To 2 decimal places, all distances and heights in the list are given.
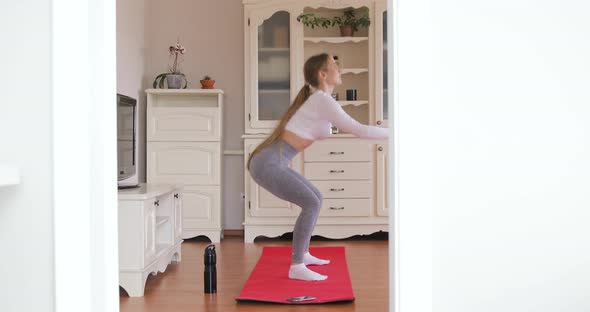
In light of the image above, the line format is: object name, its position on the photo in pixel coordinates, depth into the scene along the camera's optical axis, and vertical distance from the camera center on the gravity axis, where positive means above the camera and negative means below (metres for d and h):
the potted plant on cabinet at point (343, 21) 5.45 +1.15
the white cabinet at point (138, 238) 3.33 -0.48
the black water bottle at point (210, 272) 3.33 -0.66
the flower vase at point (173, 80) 5.40 +0.62
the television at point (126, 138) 3.80 +0.09
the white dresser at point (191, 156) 5.27 -0.04
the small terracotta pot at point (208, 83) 5.44 +0.60
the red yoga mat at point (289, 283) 3.15 -0.75
